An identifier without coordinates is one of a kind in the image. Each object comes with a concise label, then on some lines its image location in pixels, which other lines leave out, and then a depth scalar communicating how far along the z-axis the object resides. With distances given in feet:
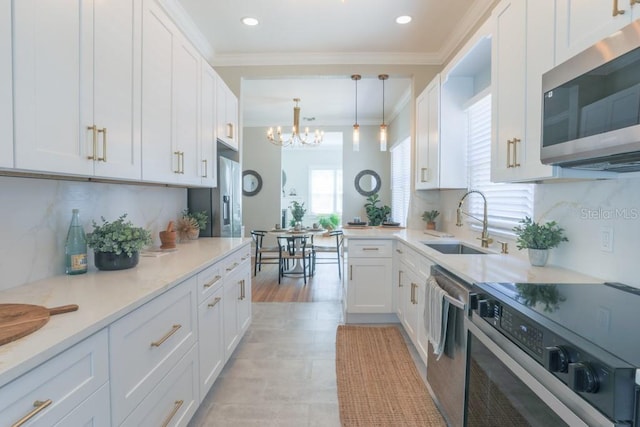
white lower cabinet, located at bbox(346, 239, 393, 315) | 11.03
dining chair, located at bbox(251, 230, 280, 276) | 17.06
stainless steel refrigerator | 10.50
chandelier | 17.54
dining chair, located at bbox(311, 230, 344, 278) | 17.38
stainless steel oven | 2.40
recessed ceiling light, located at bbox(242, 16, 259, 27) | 9.77
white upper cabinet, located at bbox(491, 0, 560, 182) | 5.04
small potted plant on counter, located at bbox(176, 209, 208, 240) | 9.58
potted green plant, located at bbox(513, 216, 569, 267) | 5.81
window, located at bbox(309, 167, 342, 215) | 37.01
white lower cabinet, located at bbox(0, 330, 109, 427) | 2.52
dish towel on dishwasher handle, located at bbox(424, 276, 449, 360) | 5.84
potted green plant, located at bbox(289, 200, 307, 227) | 20.24
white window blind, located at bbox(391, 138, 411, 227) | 18.28
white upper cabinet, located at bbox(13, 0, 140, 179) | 3.64
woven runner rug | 6.47
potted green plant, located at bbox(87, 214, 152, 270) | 5.47
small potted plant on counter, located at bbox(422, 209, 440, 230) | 12.15
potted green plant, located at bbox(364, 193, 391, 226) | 18.92
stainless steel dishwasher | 5.17
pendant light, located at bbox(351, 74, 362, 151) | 13.43
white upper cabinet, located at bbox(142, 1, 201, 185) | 6.22
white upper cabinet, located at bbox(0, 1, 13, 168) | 3.34
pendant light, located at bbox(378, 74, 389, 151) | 12.64
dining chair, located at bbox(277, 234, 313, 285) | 16.60
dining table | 16.74
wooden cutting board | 2.94
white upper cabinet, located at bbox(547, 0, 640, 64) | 3.62
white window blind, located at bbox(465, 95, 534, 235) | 7.50
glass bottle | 5.32
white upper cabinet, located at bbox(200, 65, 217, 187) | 8.95
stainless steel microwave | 3.14
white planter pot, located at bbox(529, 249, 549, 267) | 5.90
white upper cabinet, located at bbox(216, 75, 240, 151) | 10.18
